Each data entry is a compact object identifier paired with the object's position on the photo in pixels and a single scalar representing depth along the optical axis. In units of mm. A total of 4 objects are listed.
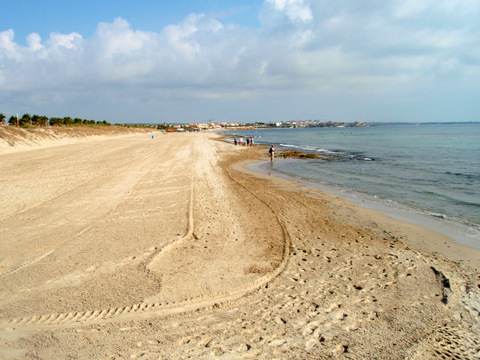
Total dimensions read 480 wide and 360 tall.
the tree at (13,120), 48625
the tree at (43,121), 56688
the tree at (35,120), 55781
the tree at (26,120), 50000
